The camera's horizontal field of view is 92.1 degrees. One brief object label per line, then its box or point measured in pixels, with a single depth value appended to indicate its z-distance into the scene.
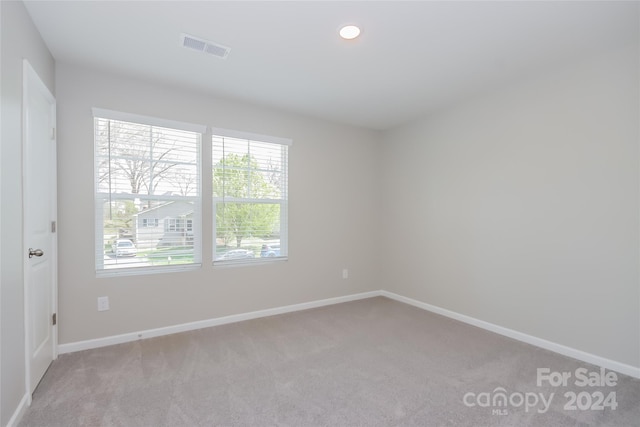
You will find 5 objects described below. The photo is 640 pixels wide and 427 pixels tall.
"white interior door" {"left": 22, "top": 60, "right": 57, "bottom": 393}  1.96
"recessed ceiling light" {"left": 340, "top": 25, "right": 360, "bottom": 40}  2.15
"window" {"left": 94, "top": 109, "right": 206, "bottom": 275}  2.83
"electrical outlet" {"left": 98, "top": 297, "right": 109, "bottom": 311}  2.79
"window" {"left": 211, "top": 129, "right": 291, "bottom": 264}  3.40
